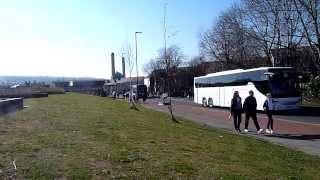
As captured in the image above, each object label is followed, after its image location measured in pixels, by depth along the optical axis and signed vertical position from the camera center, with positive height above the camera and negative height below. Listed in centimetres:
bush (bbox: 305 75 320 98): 2638 +10
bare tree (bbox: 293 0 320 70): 2588 +628
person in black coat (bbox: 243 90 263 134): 1257 -83
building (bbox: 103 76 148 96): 6150 +40
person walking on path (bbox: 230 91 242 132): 1294 -94
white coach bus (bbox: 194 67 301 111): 2019 +30
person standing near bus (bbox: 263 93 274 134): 1233 -109
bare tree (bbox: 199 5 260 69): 3548 +631
